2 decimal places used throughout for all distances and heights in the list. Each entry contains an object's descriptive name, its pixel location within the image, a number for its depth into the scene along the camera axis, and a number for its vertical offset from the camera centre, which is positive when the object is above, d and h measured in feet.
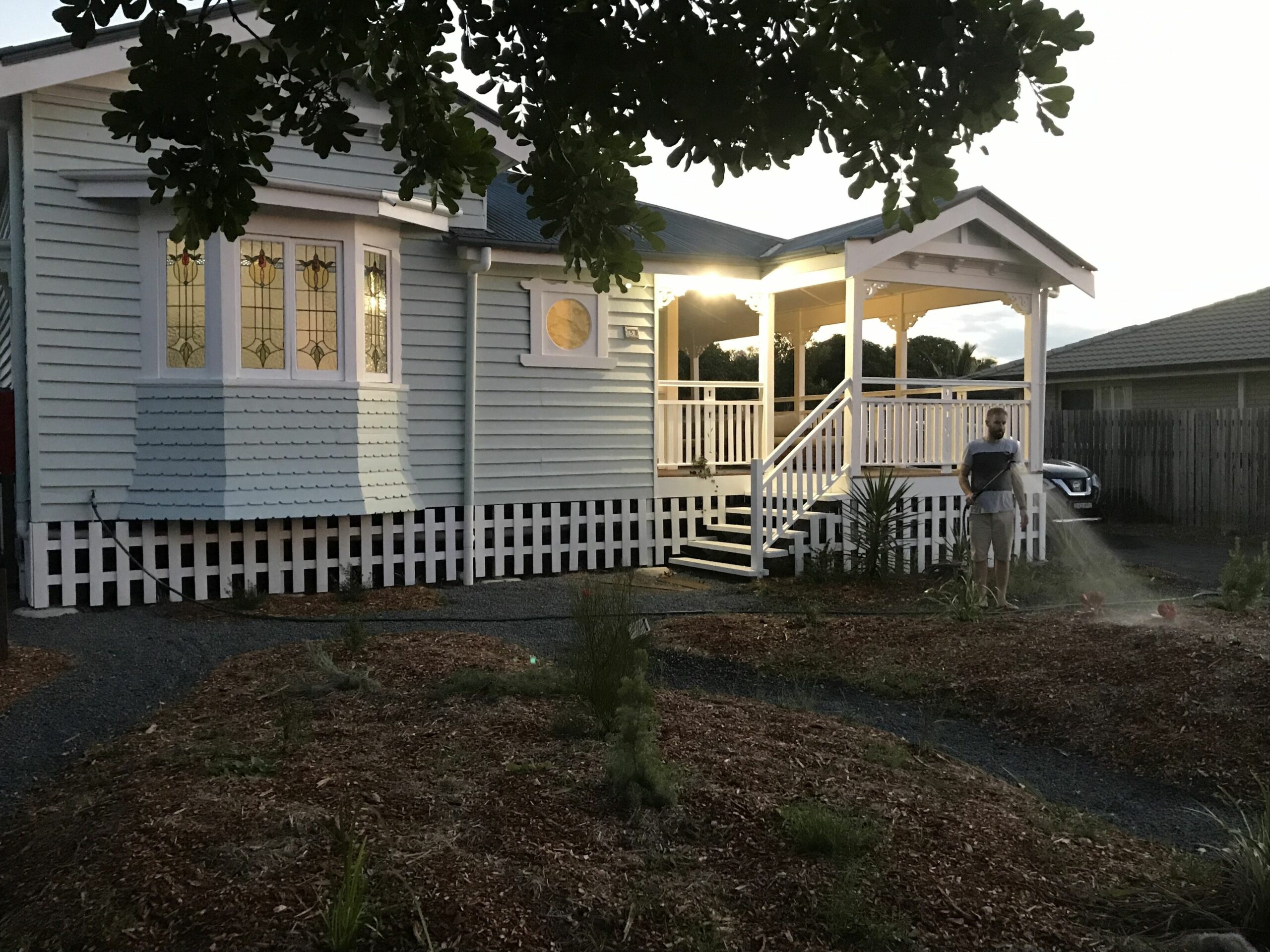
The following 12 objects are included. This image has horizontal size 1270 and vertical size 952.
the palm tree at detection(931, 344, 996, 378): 141.79 +13.34
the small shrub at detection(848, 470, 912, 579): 37.76 -2.11
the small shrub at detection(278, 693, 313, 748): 15.98 -3.89
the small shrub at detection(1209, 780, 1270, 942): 10.55 -4.08
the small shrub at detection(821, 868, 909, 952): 10.34 -4.33
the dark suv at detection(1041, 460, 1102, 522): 56.03 -1.23
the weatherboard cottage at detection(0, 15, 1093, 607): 33.04 +2.68
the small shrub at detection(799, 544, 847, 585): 37.35 -3.44
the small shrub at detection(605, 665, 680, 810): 13.00 -3.60
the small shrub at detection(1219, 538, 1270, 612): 27.78 -2.91
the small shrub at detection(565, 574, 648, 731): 16.28 -2.76
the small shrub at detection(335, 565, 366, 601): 34.24 -3.77
